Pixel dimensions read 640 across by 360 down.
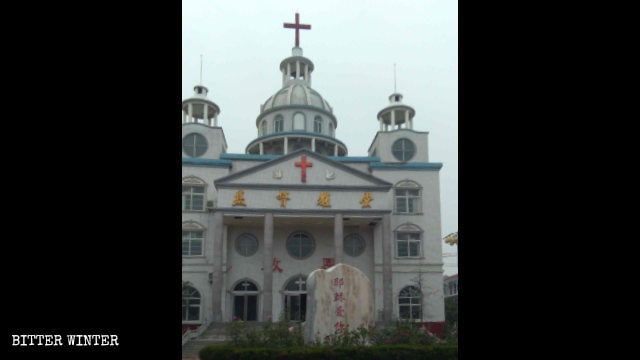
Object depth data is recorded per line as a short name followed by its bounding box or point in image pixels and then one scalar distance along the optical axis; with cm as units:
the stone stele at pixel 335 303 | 1284
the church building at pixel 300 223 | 2302
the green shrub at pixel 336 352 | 1205
